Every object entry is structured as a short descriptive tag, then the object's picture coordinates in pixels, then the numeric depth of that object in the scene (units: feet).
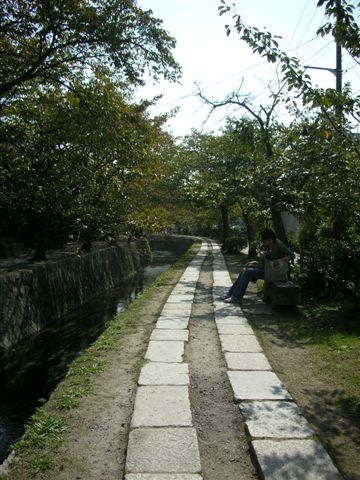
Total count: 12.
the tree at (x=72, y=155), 24.24
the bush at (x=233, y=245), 77.36
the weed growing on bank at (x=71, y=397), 12.37
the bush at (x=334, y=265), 24.57
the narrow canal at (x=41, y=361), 16.81
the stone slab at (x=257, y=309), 24.67
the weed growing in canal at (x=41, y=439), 9.38
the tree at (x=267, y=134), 34.55
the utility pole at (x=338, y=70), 34.09
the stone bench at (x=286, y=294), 24.00
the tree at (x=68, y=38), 20.79
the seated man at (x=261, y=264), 25.64
